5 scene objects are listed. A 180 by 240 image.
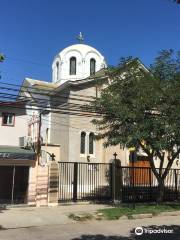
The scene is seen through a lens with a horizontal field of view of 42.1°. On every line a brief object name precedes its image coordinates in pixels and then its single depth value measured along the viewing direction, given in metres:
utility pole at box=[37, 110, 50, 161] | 11.75
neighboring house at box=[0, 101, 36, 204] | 11.35
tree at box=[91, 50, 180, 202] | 10.58
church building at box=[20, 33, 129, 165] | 15.27
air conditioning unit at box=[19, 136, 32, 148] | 13.03
